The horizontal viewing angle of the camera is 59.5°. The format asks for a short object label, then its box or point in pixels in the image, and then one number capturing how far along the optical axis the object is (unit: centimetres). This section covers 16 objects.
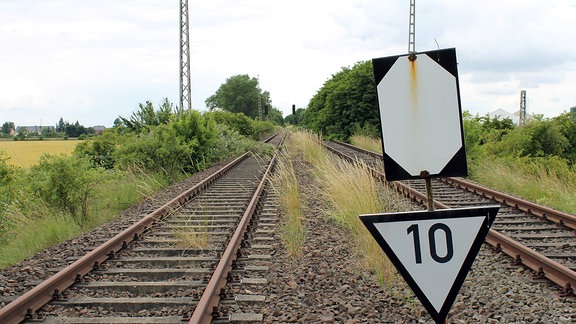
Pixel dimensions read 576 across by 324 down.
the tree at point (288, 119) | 16785
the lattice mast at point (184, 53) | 2234
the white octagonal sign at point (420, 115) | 247
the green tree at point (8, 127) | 9606
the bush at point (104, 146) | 1875
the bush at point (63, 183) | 902
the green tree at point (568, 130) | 2097
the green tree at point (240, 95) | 10800
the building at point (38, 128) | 8674
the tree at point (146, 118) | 1989
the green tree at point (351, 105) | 3309
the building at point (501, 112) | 5934
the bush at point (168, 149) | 1465
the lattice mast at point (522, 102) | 5091
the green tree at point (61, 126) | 9400
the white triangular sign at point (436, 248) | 243
